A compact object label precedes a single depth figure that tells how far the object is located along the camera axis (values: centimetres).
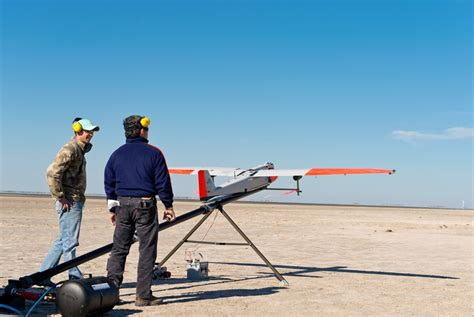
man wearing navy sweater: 758
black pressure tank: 655
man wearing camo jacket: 812
